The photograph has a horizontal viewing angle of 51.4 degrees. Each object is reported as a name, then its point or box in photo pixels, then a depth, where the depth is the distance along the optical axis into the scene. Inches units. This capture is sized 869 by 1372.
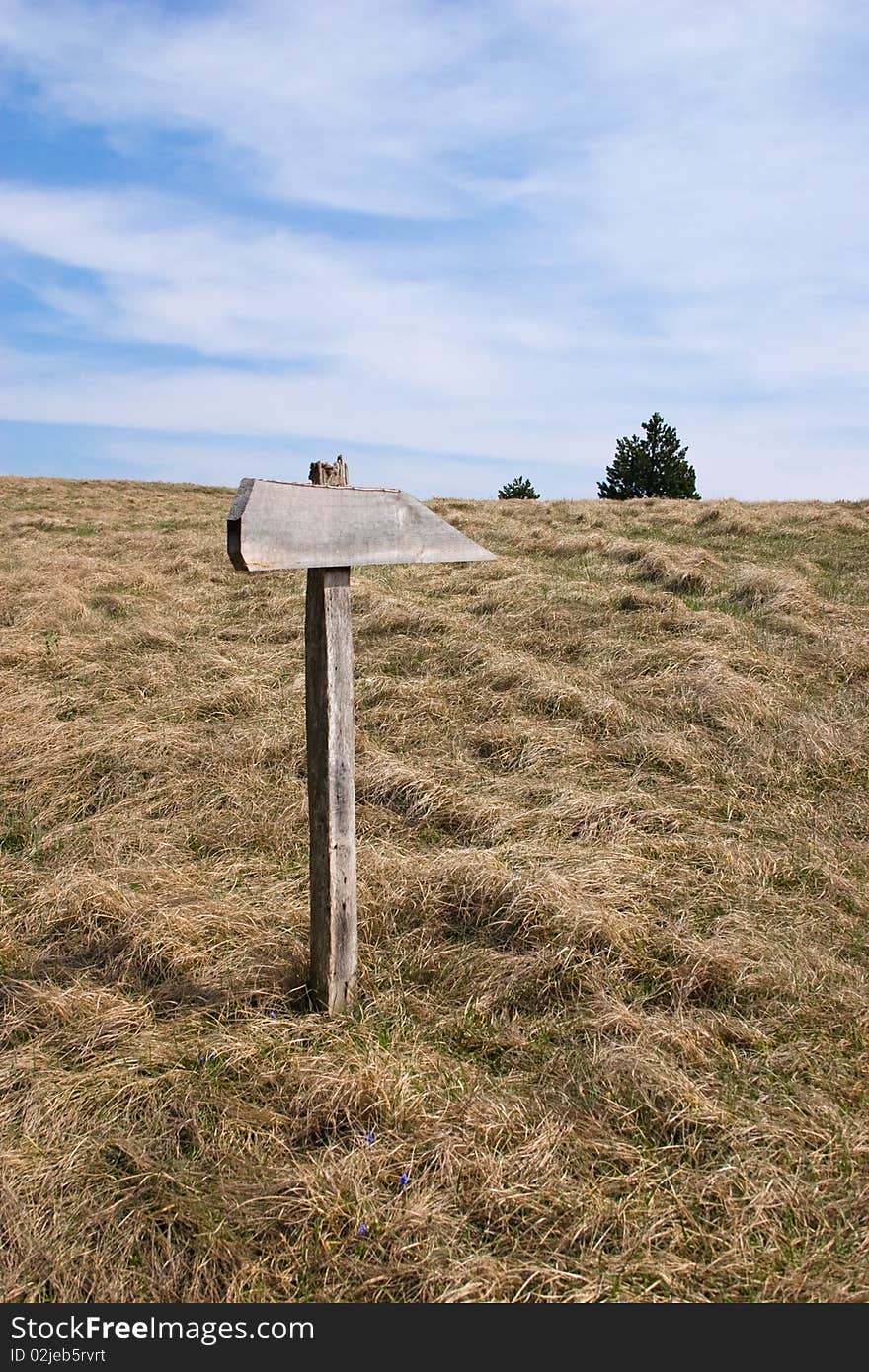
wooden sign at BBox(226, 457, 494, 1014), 136.2
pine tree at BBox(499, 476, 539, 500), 1348.4
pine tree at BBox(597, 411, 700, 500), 1403.8
